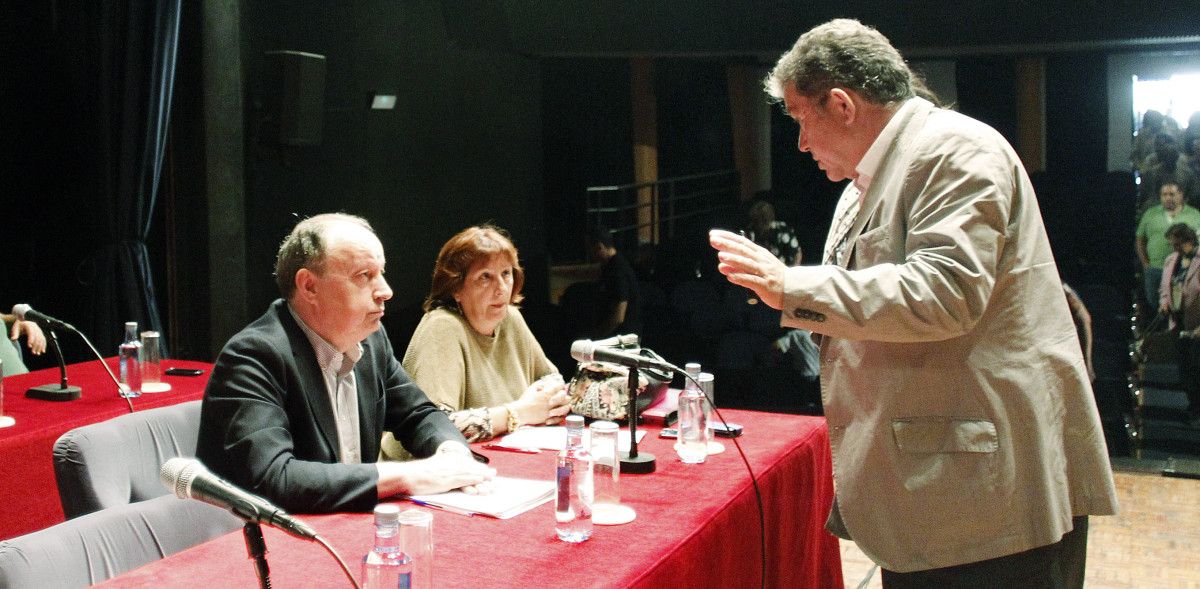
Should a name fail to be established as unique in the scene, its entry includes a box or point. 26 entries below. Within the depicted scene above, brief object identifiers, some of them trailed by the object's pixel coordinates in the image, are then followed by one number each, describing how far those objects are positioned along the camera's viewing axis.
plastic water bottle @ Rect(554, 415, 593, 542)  1.88
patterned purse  2.86
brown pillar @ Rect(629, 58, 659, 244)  6.34
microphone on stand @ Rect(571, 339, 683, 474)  2.24
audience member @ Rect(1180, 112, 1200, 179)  5.14
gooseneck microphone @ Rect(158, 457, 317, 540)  1.23
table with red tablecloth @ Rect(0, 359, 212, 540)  2.88
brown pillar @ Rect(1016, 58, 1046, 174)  5.51
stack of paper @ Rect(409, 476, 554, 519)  2.02
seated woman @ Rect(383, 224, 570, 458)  2.85
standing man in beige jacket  1.69
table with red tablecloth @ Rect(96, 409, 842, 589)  1.69
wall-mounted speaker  5.53
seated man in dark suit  2.03
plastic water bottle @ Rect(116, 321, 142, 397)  3.48
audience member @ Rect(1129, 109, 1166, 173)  5.21
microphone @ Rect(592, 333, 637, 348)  2.73
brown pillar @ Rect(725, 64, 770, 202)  6.10
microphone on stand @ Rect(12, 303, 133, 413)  3.28
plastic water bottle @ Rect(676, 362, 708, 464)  2.52
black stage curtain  5.31
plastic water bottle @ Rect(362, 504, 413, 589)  1.50
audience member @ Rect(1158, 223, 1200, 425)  5.20
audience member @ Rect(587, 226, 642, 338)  6.24
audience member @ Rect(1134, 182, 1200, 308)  5.20
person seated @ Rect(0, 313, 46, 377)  3.94
